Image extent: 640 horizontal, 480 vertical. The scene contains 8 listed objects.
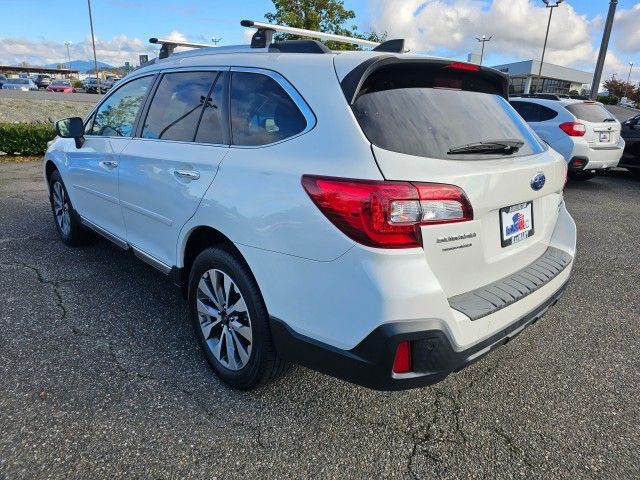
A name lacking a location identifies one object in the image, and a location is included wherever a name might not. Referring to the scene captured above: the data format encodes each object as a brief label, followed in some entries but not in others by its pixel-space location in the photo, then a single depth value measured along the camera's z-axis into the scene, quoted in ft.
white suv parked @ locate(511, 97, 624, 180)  27.84
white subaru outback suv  5.97
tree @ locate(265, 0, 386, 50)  46.44
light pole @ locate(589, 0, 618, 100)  43.60
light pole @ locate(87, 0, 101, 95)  126.21
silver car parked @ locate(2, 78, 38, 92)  127.20
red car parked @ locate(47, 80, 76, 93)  130.31
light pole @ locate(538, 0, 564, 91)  86.43
